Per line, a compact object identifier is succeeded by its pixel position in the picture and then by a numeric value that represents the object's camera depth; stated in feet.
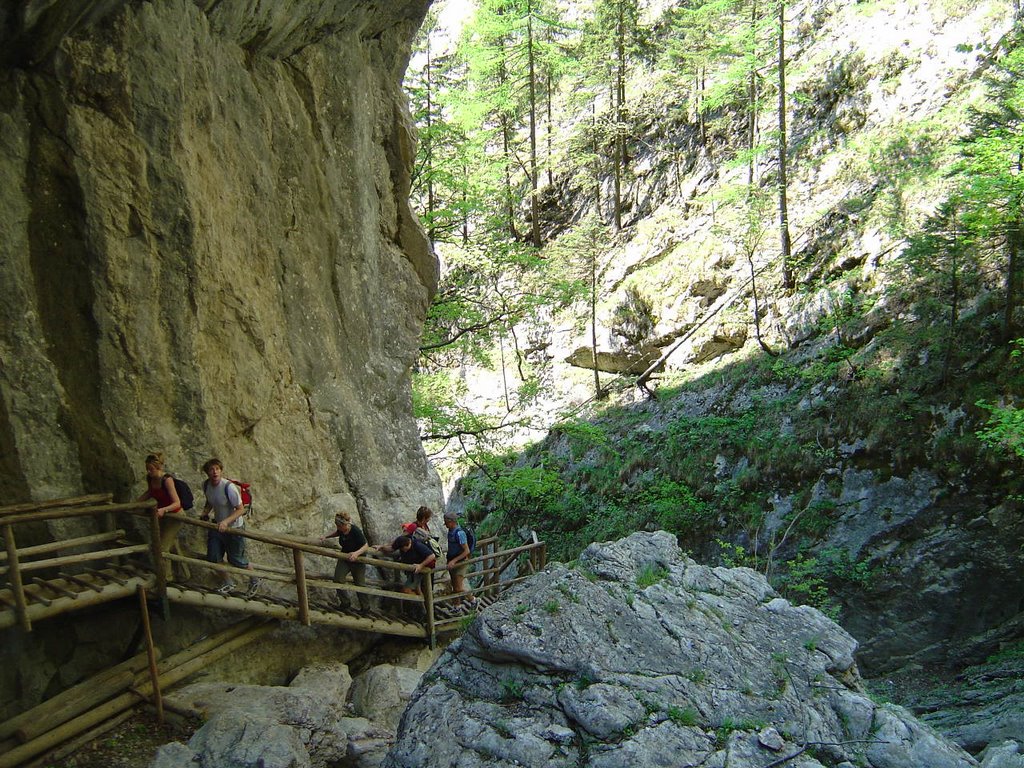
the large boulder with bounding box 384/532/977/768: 18.66
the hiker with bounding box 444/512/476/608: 37.35
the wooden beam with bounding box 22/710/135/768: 24.00
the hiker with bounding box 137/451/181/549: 27.45
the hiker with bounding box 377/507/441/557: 35.86
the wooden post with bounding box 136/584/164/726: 26.04
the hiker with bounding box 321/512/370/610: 33.78
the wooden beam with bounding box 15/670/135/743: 24.31
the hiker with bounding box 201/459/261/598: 29.19
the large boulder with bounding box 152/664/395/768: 23.59
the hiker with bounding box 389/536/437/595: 35.63
